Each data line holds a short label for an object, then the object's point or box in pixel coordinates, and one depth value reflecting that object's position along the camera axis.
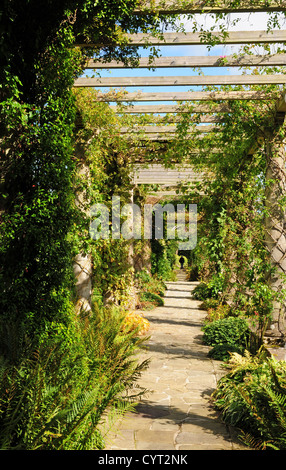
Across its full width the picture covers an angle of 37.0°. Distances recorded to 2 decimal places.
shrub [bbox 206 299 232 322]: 9.74
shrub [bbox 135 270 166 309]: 12.79
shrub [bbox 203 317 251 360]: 6.97
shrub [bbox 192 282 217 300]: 13.52
